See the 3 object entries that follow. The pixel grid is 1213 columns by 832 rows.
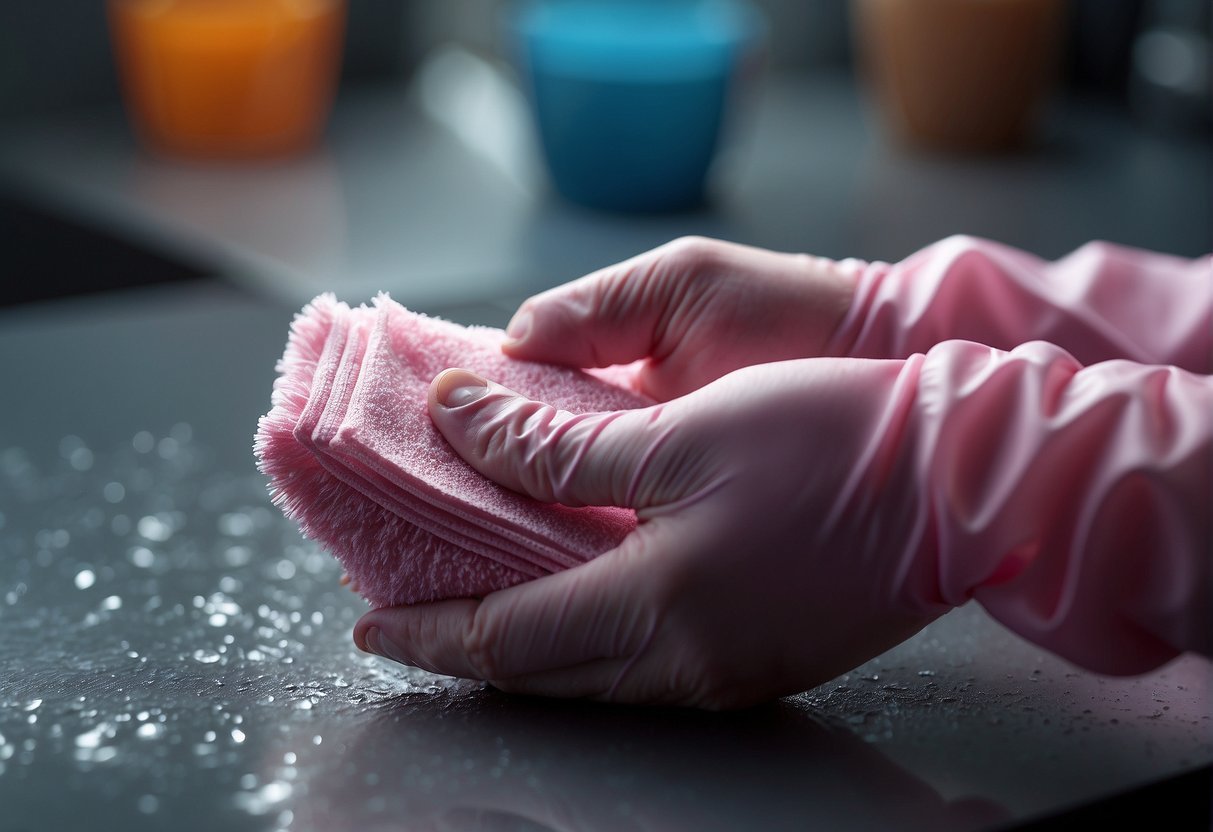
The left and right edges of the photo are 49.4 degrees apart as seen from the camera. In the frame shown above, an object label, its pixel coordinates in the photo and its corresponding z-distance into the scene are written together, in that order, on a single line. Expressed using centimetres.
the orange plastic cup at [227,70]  150
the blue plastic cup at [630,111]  140
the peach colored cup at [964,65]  162
